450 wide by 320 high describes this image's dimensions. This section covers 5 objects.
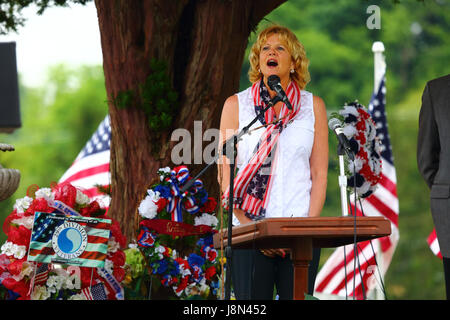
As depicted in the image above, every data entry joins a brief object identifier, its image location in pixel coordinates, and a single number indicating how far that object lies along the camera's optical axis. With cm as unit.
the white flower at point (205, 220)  1089
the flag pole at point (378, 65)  1919
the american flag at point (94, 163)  1811
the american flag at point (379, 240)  1805
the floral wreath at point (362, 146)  1125
